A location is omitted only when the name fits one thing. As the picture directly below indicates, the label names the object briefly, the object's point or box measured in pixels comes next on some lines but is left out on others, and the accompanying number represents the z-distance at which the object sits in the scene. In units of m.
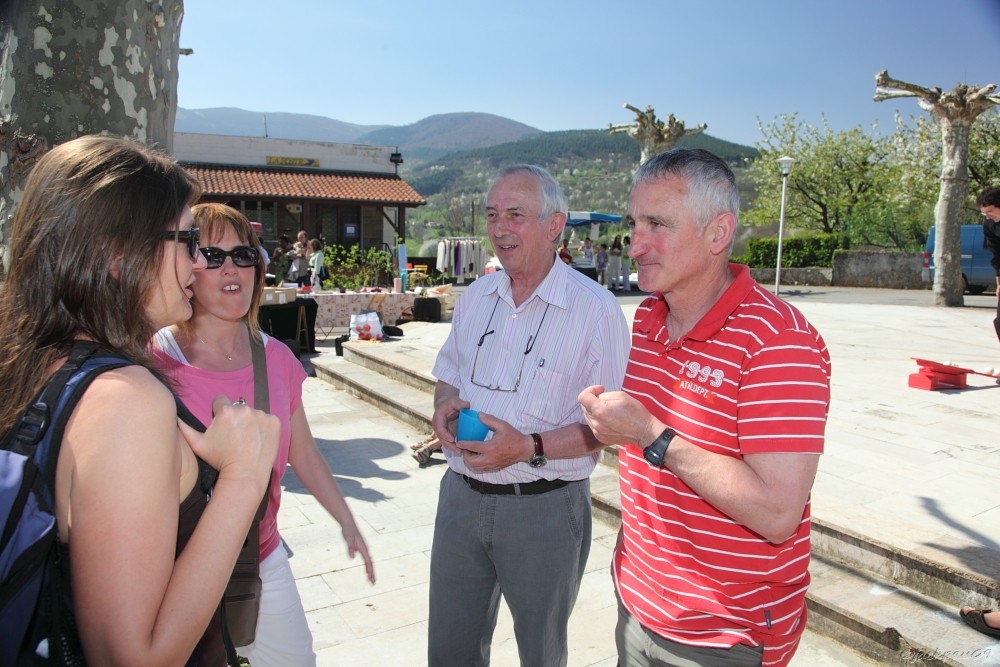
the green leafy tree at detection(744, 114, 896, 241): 30.00
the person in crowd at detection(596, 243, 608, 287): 22.94
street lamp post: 16.96
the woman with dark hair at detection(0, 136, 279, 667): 1.01
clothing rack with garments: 24.53
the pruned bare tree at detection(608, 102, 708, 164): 19.69
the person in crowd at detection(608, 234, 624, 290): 22.00
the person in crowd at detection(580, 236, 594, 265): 22.67
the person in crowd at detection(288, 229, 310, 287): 13.90
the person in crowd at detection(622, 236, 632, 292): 21.85
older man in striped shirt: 2.15
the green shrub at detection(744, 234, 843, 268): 24.88
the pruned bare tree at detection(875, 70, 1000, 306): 13.82
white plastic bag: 10.16
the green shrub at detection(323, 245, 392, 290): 13.78
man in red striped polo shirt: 1.48
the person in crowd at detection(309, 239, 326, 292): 14.47
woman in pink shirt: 2.00
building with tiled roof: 26.06
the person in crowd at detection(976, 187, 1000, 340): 5.99
